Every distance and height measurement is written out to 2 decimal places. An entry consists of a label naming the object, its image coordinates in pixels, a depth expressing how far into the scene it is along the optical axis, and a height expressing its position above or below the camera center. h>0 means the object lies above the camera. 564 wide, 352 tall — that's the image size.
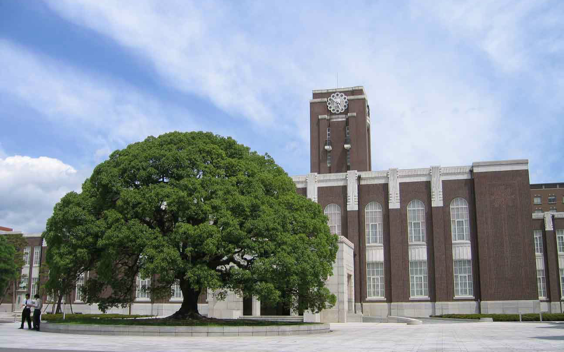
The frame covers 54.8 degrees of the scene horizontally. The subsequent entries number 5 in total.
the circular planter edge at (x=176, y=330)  18.17 -1.66
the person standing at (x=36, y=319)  20.26 -1.44
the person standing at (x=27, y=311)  20.01 -1.16
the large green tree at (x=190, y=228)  19.58 +1.97
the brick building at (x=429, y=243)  36.84 +2.78
